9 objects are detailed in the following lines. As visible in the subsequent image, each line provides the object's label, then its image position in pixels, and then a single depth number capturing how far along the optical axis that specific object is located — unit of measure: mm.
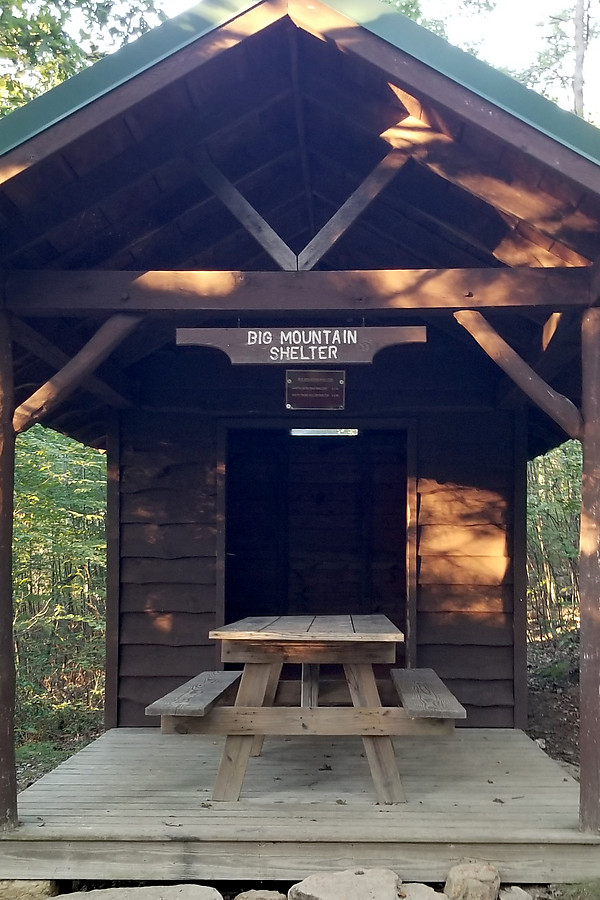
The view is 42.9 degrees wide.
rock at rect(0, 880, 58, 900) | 3408
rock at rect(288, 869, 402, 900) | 3242
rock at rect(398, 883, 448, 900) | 3293
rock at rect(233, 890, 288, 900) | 3375
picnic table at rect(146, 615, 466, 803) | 3932
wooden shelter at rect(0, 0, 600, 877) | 3443
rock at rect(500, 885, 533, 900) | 3318
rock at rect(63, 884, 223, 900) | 3314
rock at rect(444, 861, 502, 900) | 3326
